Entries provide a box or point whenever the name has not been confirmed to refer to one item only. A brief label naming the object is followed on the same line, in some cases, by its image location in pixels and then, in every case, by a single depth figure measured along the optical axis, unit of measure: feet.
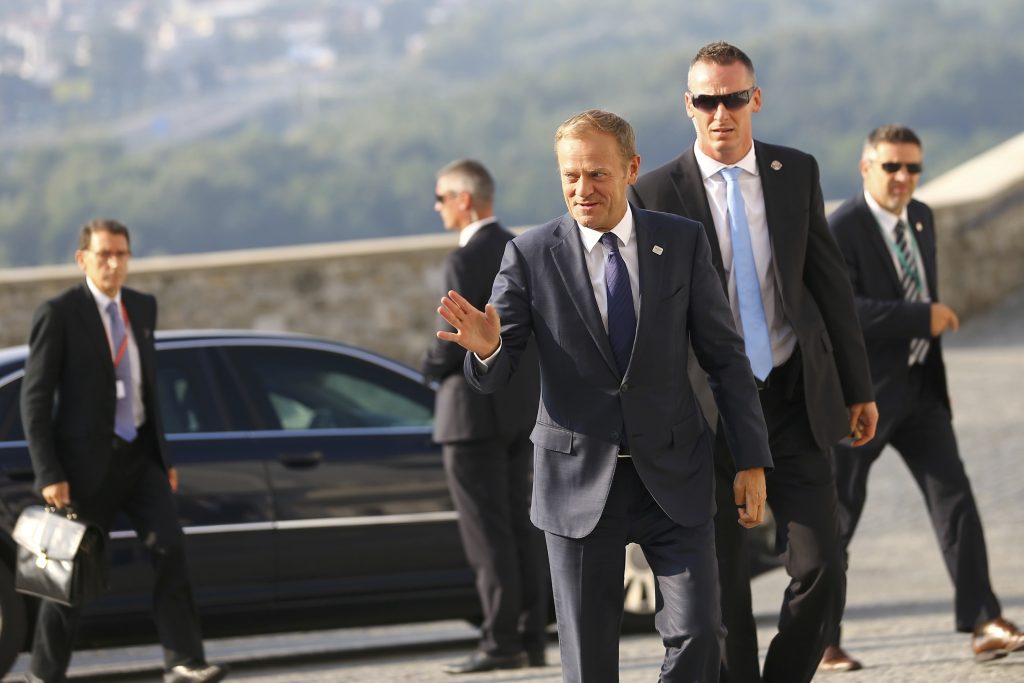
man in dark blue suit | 26.50
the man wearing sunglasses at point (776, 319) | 31.04
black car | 47.14
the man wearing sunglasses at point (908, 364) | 40.22
